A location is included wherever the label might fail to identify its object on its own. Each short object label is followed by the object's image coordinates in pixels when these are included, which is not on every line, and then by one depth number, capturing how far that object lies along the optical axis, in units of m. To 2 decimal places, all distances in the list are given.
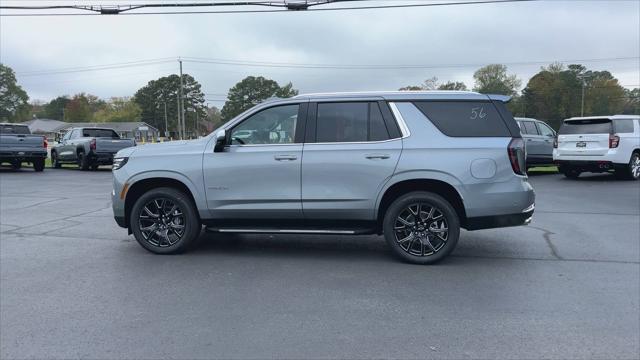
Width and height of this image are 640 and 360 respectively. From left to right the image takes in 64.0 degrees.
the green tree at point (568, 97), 85.12
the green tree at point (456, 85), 77.30
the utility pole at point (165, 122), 114.75
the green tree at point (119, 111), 126.50
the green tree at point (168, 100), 119.12
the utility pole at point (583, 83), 79.00
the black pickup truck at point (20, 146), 19.62
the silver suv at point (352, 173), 5.76
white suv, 14.39
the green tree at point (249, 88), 70.31
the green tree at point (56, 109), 155.88
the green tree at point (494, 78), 96.44
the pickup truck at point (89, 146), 20.58
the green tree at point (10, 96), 102.70
